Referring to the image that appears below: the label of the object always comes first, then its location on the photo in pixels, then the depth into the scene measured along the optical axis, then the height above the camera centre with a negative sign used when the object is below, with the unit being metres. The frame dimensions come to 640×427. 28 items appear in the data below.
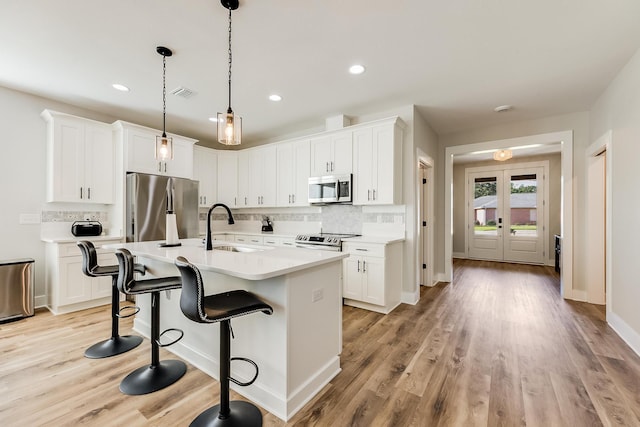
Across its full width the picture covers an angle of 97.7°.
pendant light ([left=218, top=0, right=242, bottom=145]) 2.14 +0.66
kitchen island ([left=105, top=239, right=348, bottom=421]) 1.69 -0.76
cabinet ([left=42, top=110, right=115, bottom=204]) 3.57 +0.72
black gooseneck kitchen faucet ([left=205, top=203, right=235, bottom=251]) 2.26 -0.19
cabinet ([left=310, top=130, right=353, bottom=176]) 4.01 +0.89
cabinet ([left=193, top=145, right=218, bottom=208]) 5.18 +0.76
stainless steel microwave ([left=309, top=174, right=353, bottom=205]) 3.99 +0.36
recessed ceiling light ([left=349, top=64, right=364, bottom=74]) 2.82 +1.49
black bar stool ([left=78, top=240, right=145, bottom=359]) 2.39 -1.01
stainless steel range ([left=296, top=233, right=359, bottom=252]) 3.67 -0.39
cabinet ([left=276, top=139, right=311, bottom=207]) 4.51 +0.69
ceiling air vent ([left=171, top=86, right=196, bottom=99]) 3.36 +1.49
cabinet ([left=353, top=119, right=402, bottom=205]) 3.65 +0.66
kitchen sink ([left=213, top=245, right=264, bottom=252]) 2.44 -0.32
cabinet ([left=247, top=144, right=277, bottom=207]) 4.99 +0.68
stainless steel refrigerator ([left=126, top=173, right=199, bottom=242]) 3.87 +0.10
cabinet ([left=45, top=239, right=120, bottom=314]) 3.37 -0.86
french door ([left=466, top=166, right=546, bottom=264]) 6.67 -0.01
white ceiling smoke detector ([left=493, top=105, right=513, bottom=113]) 3.76 +1.44
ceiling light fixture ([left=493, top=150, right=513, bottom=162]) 4.84 +1.03
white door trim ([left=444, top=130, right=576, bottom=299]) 3.97 +0.28
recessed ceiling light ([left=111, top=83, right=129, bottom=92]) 3.27 +1.50
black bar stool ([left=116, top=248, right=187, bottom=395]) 1.95 -0.93
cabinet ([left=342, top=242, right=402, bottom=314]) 3.39 -0.79
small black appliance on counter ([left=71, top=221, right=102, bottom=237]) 3.71 -0.21
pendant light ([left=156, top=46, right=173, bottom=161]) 2.71 +0.64
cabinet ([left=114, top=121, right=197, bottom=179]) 3.97 +0.93
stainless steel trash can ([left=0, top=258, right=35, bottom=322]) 3.17 -0.87
